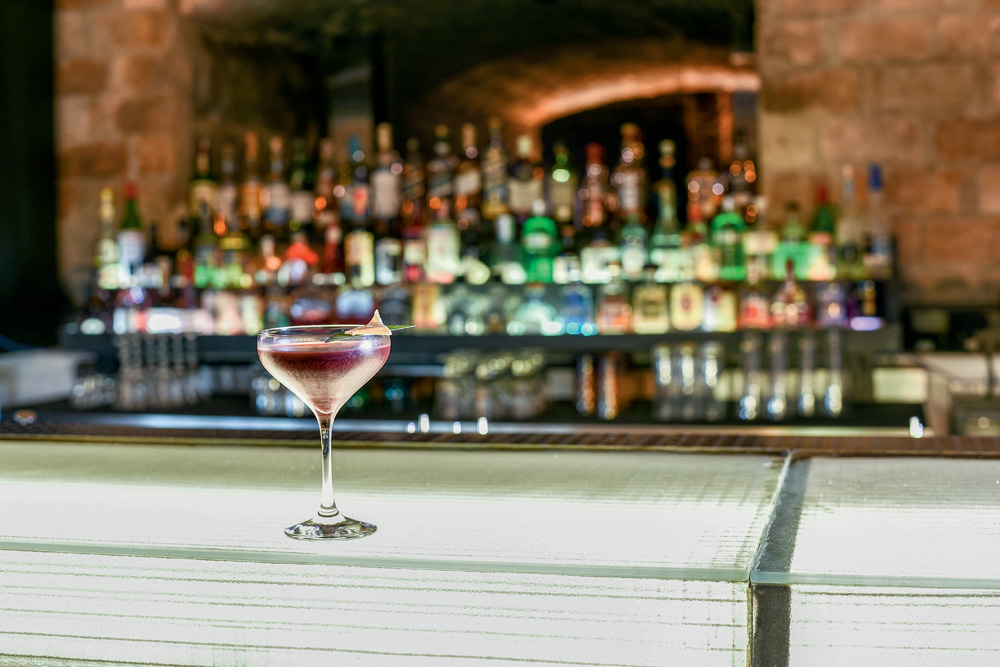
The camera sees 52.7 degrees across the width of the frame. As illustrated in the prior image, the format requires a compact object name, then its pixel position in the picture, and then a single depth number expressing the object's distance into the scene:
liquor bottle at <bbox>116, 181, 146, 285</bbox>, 3.24
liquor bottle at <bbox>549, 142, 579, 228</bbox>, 3.03
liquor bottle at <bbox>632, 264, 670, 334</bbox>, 2.88
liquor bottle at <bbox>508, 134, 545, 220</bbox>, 3.03
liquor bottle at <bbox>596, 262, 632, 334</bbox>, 2.86
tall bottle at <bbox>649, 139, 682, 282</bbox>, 2.96
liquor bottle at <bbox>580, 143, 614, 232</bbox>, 3.01
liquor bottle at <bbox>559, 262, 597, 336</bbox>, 2.90
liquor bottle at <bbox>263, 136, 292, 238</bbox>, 3.24
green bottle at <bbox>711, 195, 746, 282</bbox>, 2.92
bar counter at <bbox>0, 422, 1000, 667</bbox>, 0.58
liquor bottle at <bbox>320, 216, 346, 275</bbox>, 3.17
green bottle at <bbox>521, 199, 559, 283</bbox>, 2.95
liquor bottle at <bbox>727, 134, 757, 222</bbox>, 3.02
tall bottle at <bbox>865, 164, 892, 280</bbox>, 2.79
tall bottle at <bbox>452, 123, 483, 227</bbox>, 3.08
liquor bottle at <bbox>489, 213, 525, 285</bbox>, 2.98
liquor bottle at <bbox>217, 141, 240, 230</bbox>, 3.27
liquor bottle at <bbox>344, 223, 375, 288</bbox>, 3.12
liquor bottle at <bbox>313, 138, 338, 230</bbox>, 3.24
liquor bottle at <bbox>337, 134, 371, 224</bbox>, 3.16
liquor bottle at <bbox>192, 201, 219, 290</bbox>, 3.22
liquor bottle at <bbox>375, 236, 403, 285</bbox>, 3.02
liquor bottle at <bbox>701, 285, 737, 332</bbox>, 2.87
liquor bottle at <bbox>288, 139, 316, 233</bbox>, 3.22
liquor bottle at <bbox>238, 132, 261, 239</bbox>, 3.28
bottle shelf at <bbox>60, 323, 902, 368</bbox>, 2.61
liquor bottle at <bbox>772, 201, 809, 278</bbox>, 2.88
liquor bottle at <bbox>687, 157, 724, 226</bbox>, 3.05
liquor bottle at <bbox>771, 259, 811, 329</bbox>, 2.80
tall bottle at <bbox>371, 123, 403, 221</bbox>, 3.13
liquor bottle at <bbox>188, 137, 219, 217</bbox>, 3.38
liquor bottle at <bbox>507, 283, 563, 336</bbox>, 2.92
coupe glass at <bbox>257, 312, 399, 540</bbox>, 0.78
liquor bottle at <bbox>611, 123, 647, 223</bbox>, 2.96
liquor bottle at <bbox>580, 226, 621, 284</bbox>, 2.91
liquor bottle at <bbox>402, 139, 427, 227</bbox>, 3.15
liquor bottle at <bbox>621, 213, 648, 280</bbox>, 2.94
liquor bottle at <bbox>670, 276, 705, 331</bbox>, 2.89
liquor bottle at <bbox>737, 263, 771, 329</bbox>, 2.80
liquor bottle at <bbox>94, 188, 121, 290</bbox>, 3.33
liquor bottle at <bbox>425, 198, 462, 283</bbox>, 3.00
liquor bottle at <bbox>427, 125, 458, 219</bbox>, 3.13
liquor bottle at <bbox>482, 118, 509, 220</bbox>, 3.04
